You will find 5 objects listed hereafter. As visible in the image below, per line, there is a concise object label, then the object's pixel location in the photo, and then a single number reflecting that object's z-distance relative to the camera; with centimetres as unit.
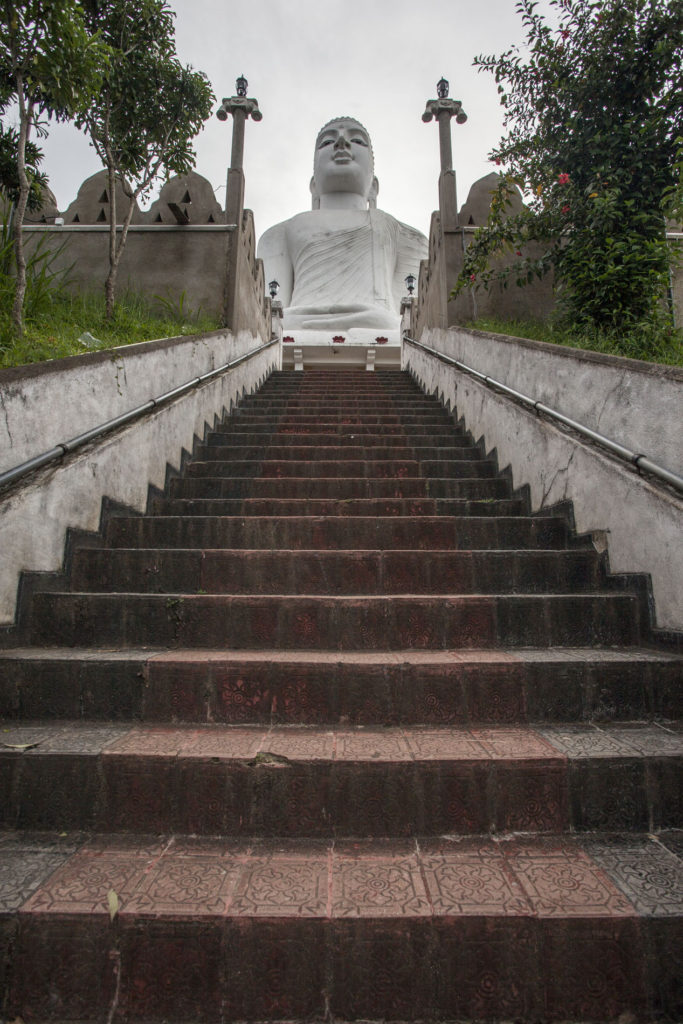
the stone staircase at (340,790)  133
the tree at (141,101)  454
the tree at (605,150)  431
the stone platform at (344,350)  1080
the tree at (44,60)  284
